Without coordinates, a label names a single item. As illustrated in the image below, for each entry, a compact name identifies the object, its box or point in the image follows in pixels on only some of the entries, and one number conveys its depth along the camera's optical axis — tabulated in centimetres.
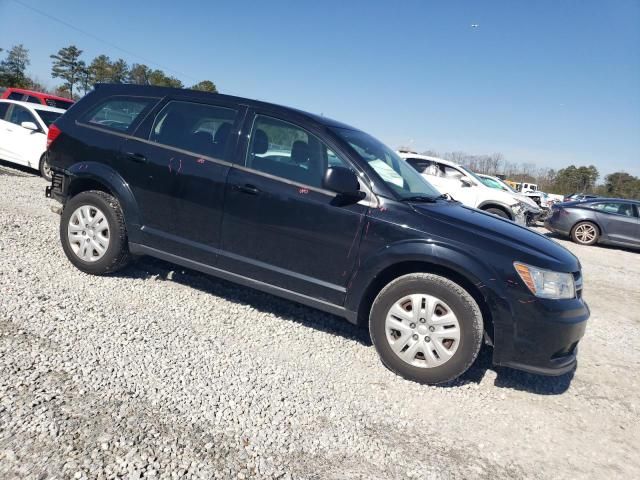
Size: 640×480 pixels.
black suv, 332
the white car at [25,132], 1020
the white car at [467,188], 1150
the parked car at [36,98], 1467
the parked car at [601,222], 1312
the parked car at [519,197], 1224
